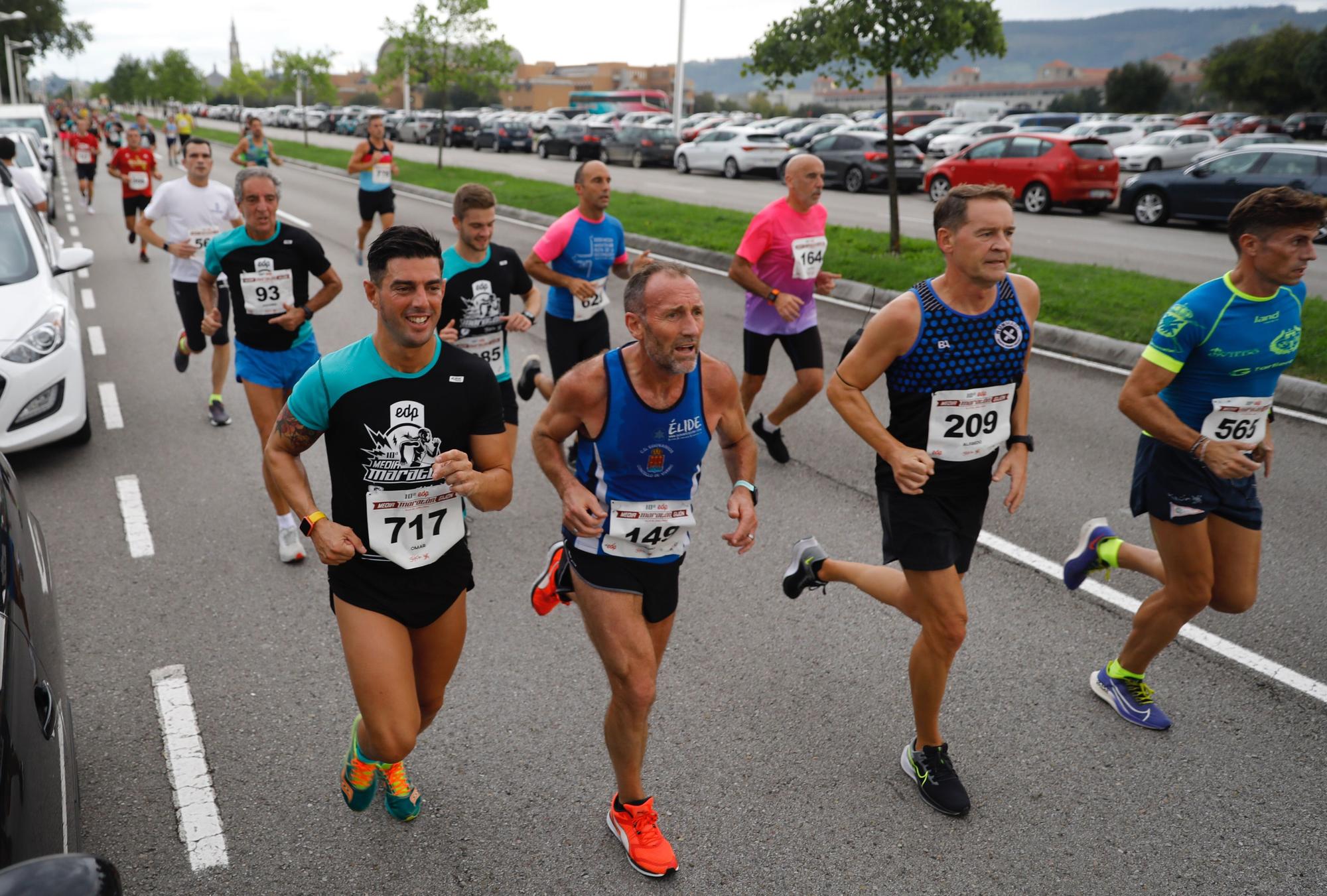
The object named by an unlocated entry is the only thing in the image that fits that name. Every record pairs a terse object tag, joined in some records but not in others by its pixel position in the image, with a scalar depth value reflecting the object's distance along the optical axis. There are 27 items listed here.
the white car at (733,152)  30.88
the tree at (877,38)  13.44
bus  72.12
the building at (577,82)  131.88
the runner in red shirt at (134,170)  14.80
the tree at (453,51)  31.09
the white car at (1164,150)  30.17
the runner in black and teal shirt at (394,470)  3.04
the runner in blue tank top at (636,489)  3.15
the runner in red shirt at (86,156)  22.75
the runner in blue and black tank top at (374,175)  14.88
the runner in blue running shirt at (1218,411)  3.71
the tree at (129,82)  106.38
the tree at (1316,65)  52.16
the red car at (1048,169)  21.55
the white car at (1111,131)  37.38
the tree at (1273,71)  56.84
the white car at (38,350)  6.57
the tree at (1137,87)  68.00
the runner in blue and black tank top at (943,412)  3.54
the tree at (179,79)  86.38
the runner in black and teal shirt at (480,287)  5.66
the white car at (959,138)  36.53
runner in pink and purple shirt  6.69
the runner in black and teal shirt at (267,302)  5.60
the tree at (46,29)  81.25
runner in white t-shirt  7.91
